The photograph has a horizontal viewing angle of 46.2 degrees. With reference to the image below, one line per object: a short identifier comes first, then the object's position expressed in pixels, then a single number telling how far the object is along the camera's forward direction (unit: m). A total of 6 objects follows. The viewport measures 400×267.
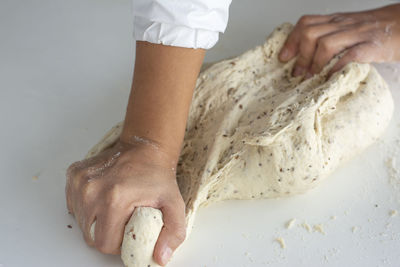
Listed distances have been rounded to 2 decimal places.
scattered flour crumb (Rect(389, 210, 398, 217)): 1.03
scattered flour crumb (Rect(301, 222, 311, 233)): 1.01
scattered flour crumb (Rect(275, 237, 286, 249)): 0.98
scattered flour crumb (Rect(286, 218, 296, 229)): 1.01
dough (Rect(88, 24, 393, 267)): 0.99
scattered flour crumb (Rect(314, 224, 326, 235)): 1.00
